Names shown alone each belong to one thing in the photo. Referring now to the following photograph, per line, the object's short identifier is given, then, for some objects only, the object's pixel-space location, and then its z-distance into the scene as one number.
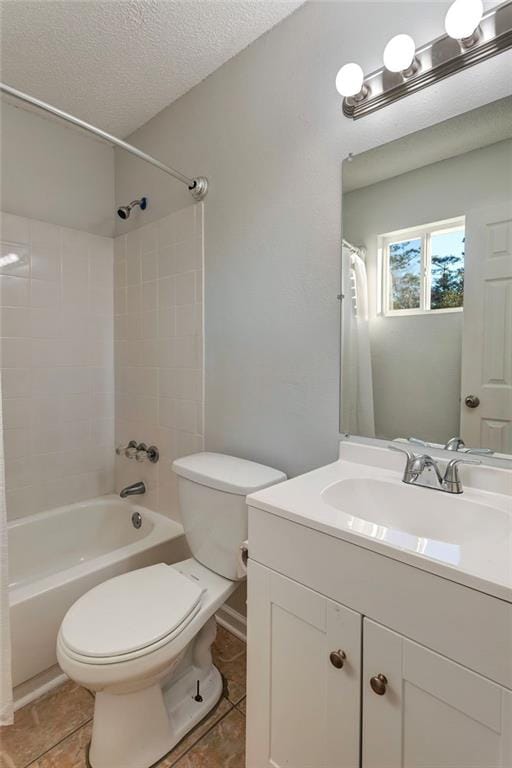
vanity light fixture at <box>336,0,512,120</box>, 0.92
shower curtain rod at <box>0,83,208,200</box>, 1.19
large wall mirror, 0.98
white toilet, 1.02
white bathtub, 1.35
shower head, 2.04
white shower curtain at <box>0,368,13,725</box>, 0.91
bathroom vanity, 0.62
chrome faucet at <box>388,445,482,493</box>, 0.98
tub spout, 2.04
